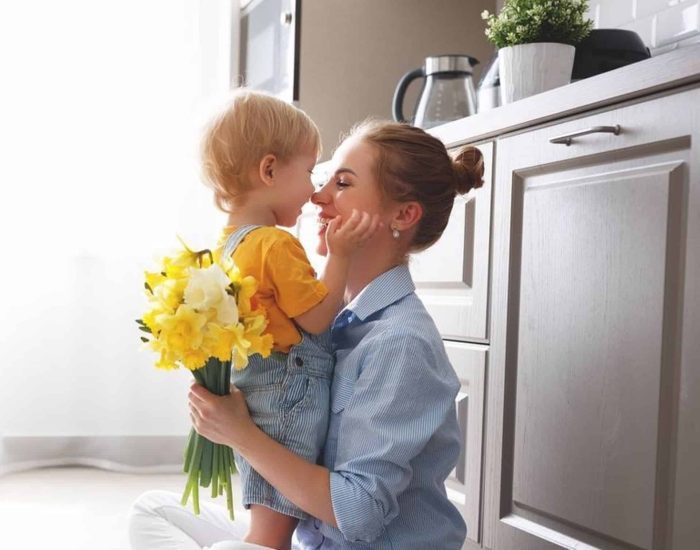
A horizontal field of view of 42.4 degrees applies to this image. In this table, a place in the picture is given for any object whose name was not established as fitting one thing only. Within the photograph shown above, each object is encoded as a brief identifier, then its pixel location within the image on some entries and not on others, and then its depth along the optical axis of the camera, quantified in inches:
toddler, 53.3
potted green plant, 70.4
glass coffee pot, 88.6
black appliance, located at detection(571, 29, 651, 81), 73.4
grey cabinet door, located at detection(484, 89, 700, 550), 51.6
